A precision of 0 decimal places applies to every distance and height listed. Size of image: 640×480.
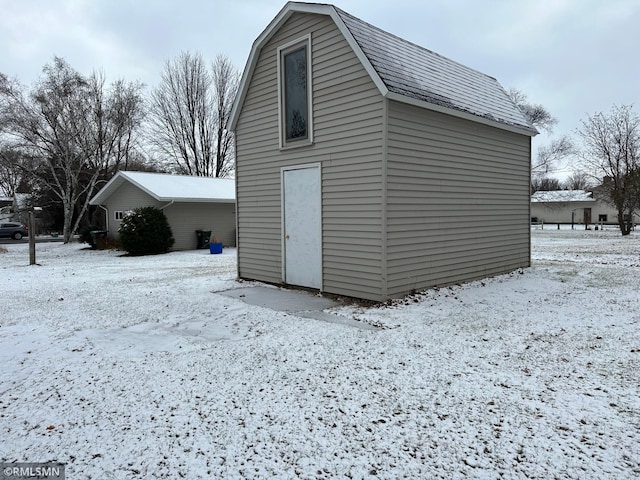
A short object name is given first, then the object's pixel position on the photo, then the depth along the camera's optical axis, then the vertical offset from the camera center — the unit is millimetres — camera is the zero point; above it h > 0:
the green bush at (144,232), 16156 -3
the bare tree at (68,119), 21547 +6584
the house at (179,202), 17859 +1393
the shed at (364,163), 6562 +1272
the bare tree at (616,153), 23250 +4590
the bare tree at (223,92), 32750 +11424
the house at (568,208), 43281 +2160
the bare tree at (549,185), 57619 +6511
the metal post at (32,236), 13359 -97
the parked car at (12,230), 29016 +248
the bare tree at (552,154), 32938 +6272
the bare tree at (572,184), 55219 +6312
